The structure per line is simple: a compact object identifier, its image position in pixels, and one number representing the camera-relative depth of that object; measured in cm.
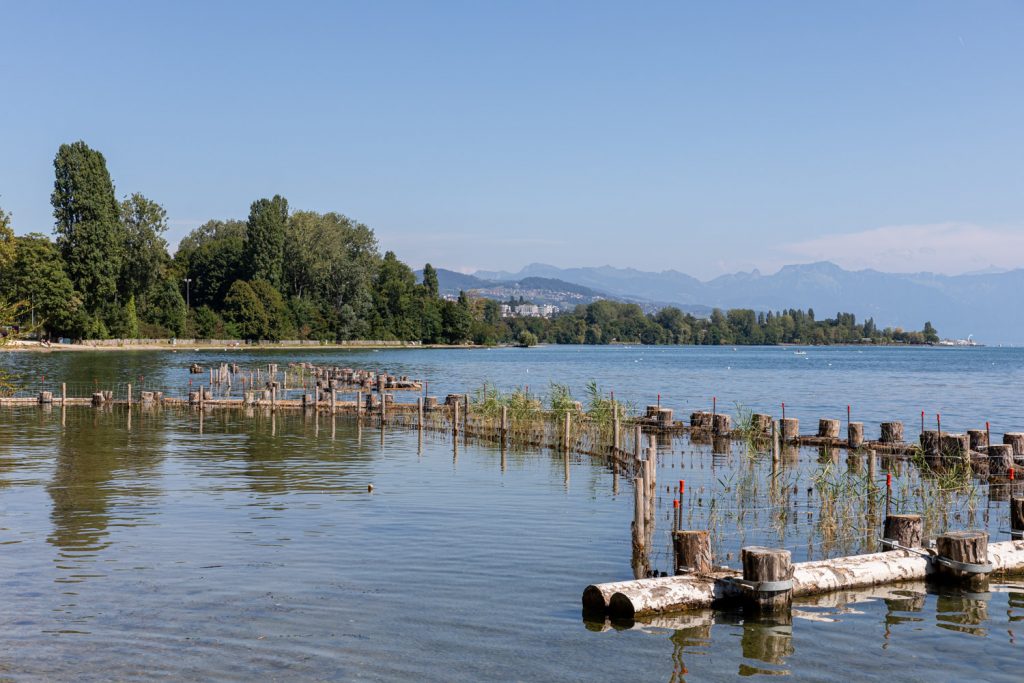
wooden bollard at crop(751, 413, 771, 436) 3722
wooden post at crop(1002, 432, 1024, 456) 2817
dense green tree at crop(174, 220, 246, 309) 17588
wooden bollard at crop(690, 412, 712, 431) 4116
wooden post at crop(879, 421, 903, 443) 3362
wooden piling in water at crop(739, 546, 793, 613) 1430
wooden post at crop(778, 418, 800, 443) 3634
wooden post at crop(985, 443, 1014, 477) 2761
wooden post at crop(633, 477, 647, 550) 1755
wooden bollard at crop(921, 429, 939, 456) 2912
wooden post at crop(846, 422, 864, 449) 3409
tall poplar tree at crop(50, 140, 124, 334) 12656
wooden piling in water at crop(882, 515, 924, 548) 1656
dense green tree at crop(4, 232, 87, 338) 11775
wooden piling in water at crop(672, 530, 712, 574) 1514
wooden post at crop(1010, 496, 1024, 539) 1814
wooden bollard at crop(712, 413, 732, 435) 3931
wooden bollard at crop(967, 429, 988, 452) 3034
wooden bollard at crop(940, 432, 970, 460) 2841
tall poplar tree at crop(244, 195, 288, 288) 16612
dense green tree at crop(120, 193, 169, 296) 13988
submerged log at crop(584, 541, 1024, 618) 1414
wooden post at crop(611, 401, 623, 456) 3014
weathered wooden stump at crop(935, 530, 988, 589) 1603
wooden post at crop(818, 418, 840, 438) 3603
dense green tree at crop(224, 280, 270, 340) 16535
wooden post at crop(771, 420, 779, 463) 2873
